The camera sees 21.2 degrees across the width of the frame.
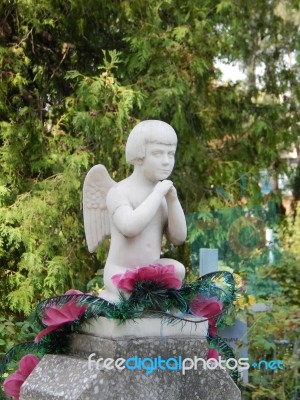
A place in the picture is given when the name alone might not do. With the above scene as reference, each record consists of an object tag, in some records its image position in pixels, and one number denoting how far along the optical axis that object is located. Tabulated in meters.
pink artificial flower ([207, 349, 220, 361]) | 3.58
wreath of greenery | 3.31
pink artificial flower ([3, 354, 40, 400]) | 3.70
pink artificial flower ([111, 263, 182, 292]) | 3.34
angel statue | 3.42
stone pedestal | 3.21
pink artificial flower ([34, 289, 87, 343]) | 3.44
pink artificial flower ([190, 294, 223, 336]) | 3.59
